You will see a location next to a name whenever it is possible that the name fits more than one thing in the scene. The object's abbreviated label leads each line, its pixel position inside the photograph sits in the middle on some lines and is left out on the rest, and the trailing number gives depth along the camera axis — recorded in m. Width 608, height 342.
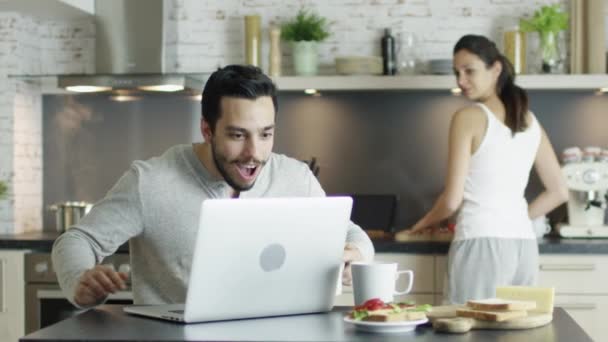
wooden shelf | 5.05
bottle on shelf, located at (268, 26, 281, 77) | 5.29
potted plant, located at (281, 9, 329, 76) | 5.27
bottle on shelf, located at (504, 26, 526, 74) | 5.19
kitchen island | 2.25
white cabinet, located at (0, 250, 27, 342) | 4.85
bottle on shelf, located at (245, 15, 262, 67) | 5.32
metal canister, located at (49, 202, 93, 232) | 5.39
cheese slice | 2.64
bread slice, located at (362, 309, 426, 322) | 2.38
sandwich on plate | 2.38
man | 2.75
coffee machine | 4.93
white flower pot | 5.26
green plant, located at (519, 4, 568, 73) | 5.12
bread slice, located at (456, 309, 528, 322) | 2.44
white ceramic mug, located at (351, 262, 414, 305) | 2.60
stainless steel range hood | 5.40
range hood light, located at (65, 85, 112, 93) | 5.17
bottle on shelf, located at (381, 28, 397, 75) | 5.25
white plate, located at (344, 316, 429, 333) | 2.36
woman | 4.21
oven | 4.83
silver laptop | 2.34
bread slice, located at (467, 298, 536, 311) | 2.48
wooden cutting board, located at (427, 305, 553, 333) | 2.40
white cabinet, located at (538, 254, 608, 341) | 4.62
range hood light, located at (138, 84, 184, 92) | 5.07
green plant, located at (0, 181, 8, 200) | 5.21
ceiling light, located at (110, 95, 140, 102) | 5.61
